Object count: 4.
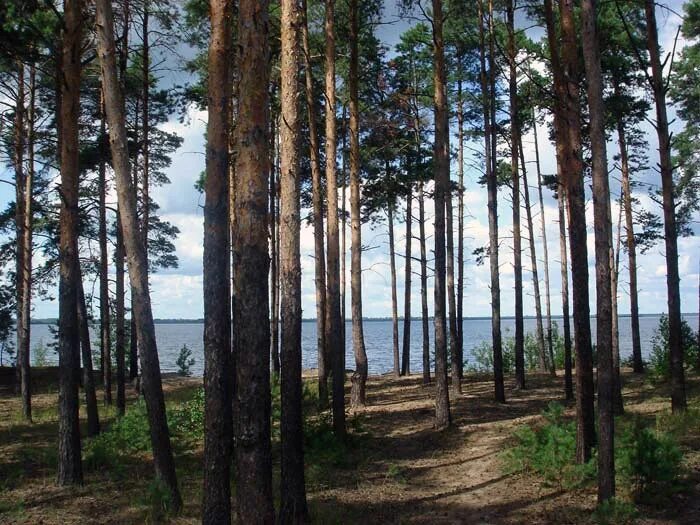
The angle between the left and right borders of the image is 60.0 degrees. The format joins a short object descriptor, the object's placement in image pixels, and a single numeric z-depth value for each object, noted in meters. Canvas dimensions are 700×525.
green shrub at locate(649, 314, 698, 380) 18.20
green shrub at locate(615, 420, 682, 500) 7.99
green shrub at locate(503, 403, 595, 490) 9.02
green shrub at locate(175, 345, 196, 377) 36.42
